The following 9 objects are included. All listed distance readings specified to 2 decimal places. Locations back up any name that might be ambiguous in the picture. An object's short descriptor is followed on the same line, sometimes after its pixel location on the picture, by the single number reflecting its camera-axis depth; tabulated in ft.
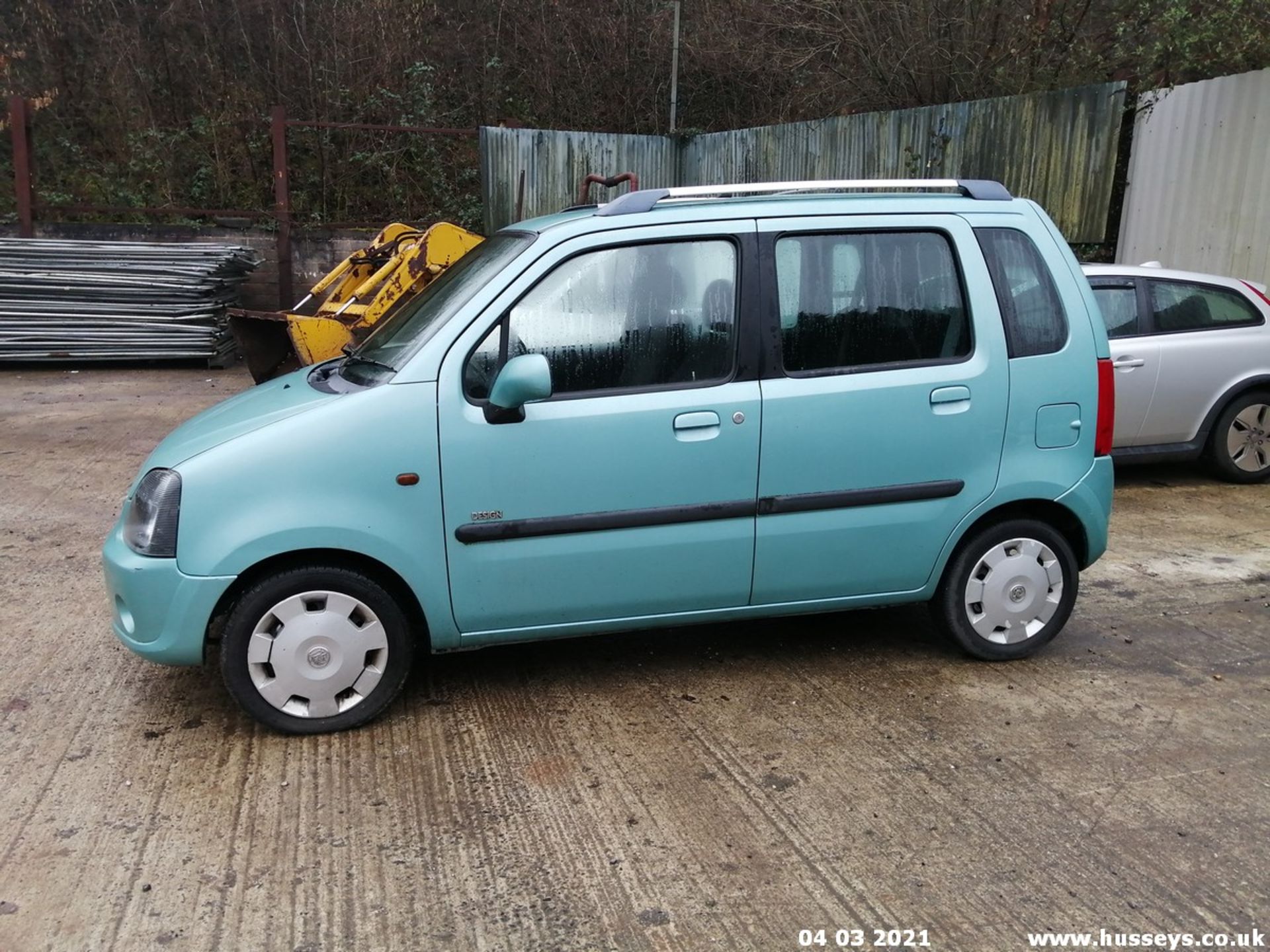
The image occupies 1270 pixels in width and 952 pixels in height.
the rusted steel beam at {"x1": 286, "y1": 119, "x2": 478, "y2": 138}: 46.63
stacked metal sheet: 40.91
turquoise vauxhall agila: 12.17
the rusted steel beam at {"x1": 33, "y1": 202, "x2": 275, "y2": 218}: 46.14
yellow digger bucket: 30.09
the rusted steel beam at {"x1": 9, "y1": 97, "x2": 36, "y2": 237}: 44.21
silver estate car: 23.84
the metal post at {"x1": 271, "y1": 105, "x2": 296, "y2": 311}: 44.42
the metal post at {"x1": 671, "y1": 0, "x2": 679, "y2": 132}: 54.13
